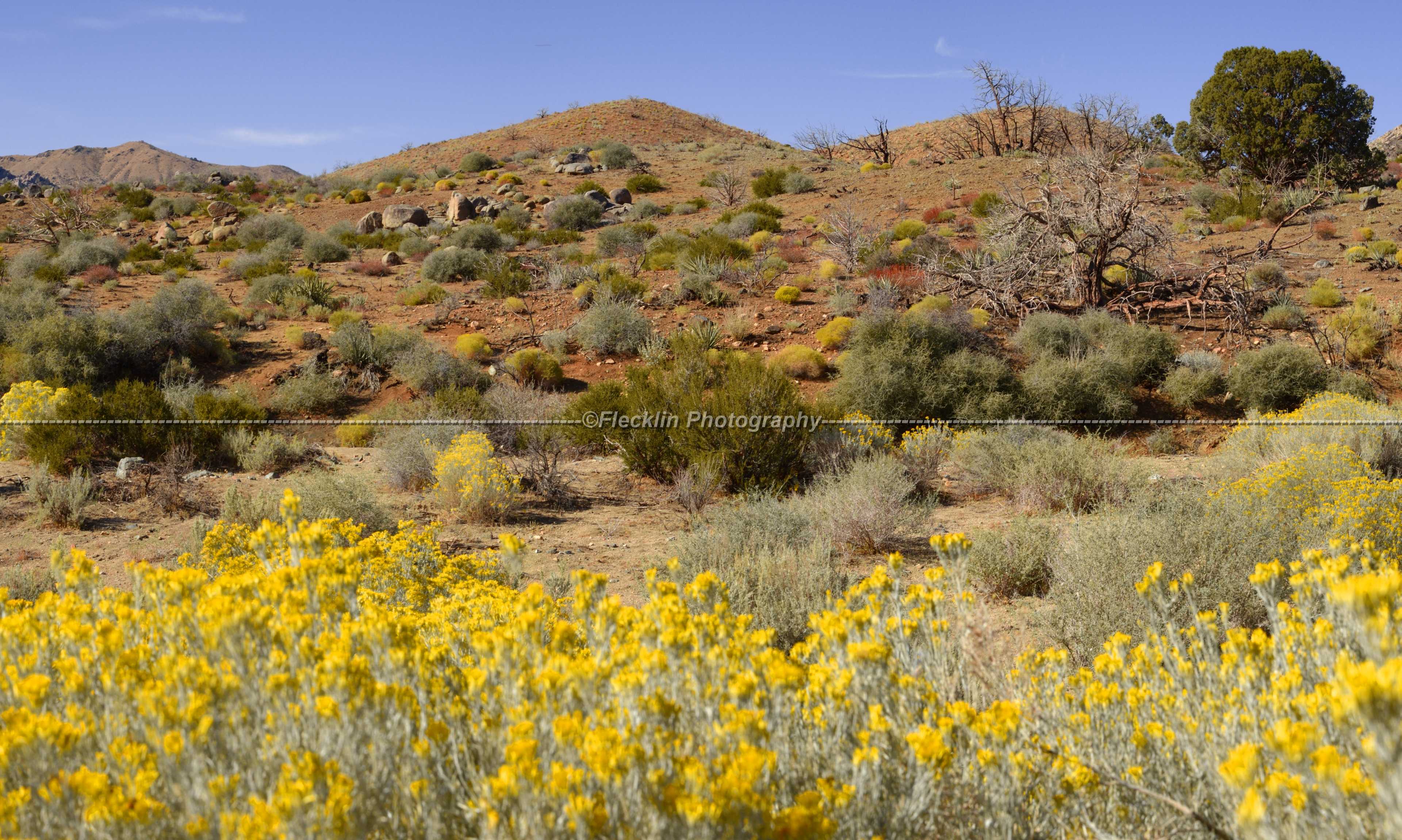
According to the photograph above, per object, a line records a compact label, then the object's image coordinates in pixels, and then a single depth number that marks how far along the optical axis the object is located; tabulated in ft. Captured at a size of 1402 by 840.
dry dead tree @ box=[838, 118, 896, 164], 104.99
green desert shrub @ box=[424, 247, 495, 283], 64.13
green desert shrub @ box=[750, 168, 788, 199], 89.86
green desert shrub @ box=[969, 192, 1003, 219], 70.28
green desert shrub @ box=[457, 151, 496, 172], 118.83
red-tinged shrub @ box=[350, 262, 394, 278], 68.74
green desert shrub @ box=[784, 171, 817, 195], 88.63
